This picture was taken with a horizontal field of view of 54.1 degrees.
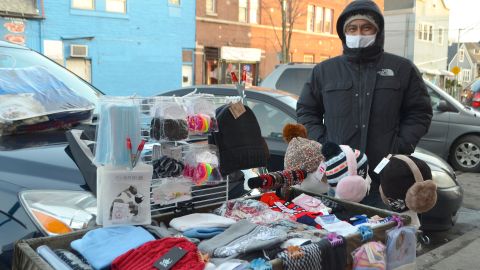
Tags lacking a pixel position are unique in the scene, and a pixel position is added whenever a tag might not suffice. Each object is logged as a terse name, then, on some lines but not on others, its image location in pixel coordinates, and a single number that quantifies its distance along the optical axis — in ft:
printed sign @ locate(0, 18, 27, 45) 52.65
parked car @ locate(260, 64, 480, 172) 29.22
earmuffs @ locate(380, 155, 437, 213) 7.07
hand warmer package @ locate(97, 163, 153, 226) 5.95
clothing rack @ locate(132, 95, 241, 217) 6.59
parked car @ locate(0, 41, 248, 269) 7.23
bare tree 83.89
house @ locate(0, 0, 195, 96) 56.65
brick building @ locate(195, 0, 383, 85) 74.79
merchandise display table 5.13
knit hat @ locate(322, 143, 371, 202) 7.93
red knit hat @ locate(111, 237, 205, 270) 5.02
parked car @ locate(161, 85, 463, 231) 16.44
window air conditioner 58.49
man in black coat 9.62
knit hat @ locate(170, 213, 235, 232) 6.42
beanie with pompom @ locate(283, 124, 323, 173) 8.51
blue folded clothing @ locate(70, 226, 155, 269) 5.26
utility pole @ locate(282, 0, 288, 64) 83.87
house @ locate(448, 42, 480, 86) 190.45
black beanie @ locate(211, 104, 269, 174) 7.45
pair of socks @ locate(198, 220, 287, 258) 5.57
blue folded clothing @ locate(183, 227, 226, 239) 6.20
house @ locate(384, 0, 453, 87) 132.36
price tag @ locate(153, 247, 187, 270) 4.96
